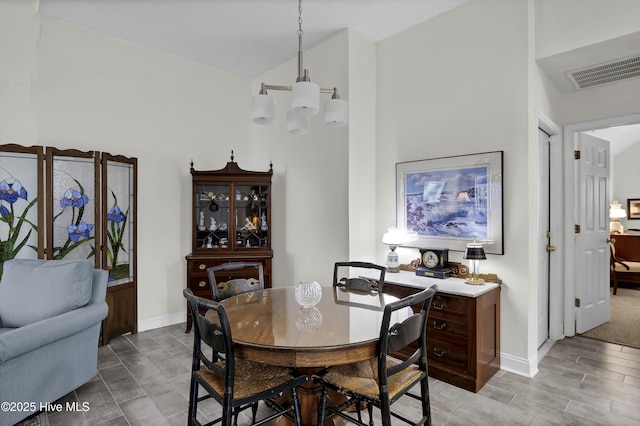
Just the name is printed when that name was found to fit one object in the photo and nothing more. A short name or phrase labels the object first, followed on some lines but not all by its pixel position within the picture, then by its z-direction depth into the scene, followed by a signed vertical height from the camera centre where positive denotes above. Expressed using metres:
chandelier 2.13 +0.67
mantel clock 3.12 -0.49
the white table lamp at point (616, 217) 6.62 -0.16
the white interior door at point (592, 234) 3.80 -0.28
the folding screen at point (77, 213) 3.18 +0.00
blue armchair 2.11 -0.75
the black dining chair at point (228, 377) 1.57 -0.84
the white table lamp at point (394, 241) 3.46 -0.30
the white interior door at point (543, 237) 3.40 -0.28
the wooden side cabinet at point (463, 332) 2.63 -0.95
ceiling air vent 3.04 +1.24
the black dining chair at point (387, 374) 1.61 -0.85
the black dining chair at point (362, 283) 2.62 -0.55
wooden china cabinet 4.16 -0.05
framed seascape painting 3.00 +0.09
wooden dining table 1.57 -0.59
